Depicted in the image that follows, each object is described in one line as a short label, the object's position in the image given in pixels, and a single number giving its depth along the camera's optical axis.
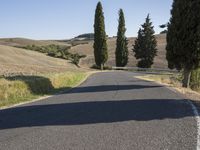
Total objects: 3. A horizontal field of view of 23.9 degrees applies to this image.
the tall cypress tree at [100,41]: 80.19
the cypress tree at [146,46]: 86.19
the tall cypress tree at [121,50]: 87.19
